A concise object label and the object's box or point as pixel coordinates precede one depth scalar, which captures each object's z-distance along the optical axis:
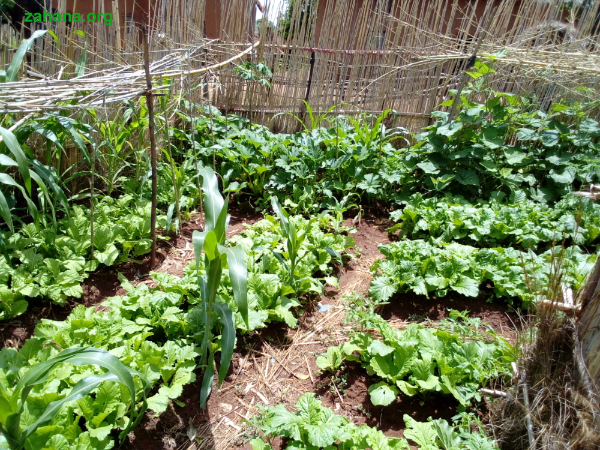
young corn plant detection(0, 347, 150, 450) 1.31
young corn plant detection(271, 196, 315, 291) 2.52
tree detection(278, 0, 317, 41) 4.59
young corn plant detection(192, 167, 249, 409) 1.64
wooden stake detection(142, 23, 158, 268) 2.30
